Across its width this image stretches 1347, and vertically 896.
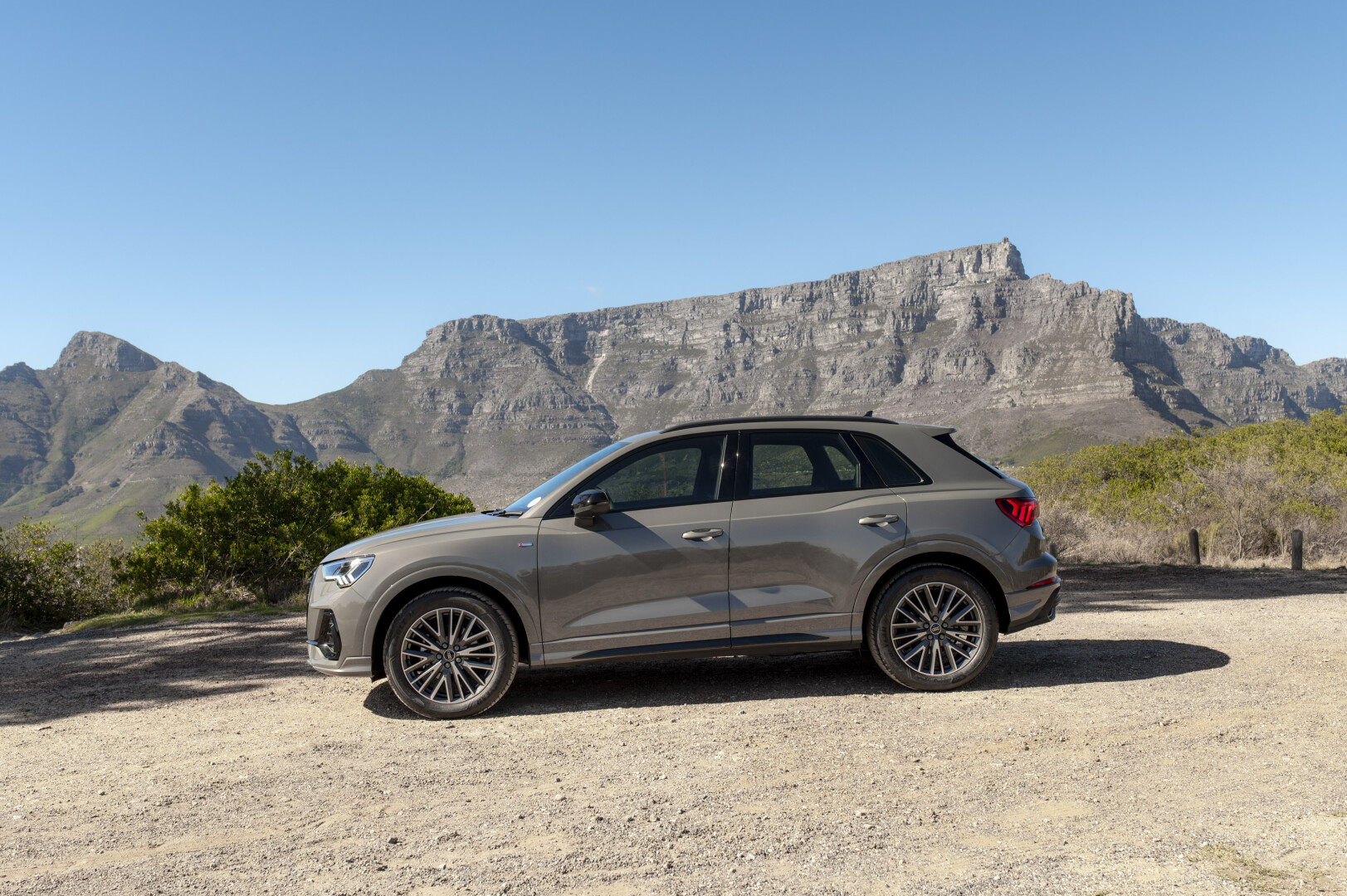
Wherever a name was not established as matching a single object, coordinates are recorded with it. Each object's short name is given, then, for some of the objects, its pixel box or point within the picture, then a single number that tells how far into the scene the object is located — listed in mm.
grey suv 5141
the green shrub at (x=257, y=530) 12203
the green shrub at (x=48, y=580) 11594
